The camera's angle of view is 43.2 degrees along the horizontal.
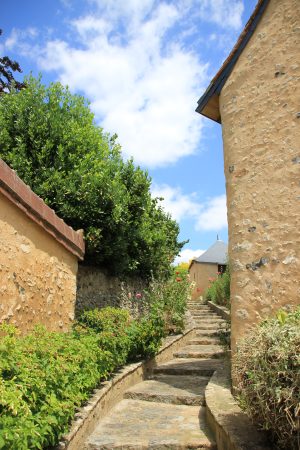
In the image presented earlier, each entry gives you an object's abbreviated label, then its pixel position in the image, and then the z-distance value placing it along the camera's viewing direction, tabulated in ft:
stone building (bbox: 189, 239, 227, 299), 78.37
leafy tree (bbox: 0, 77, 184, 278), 21.95
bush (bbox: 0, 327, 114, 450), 8.99
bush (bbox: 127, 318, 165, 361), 21.76
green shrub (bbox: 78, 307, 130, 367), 18.13
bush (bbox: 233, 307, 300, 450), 9.06
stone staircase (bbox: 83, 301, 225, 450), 13.48
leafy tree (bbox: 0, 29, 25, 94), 49.42
